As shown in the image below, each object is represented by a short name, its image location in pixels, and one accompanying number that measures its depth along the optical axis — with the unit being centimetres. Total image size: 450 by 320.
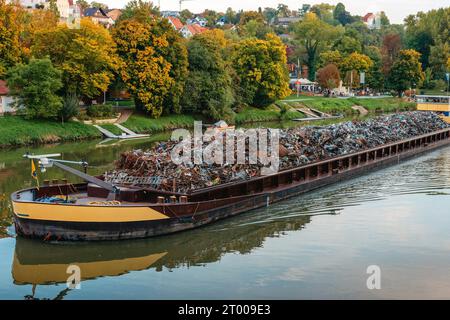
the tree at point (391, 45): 10088
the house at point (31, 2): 11036
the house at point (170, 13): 18470
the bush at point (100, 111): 4781
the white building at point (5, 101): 4425
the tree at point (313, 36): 9762
